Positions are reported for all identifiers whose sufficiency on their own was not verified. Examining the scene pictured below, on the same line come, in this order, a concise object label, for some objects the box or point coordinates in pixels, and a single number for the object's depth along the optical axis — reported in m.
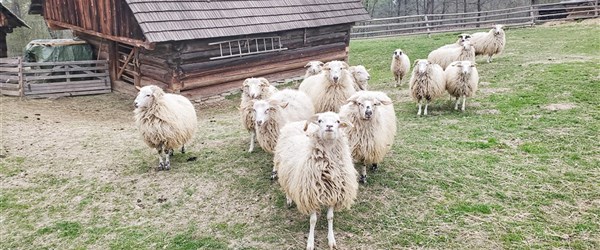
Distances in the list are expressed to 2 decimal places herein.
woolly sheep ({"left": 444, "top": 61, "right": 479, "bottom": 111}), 9.67
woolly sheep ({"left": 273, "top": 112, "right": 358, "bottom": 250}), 4.93
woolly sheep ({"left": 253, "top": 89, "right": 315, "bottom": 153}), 6.89
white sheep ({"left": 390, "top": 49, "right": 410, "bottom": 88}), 12.96
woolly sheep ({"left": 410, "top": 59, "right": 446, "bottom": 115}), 9.67
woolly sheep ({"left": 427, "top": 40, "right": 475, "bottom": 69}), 12.98
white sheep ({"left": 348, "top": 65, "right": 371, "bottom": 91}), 10.25
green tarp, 15.16
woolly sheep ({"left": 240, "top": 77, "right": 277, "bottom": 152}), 7.87
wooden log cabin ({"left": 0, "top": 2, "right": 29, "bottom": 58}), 15.55
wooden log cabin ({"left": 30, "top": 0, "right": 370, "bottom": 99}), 12.31
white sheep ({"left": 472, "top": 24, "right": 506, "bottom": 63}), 15.11
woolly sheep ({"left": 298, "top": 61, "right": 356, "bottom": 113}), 8.04
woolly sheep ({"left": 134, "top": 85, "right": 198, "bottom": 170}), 7.31
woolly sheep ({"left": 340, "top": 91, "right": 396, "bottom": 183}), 6.35
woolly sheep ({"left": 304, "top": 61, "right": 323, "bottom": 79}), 10.90
